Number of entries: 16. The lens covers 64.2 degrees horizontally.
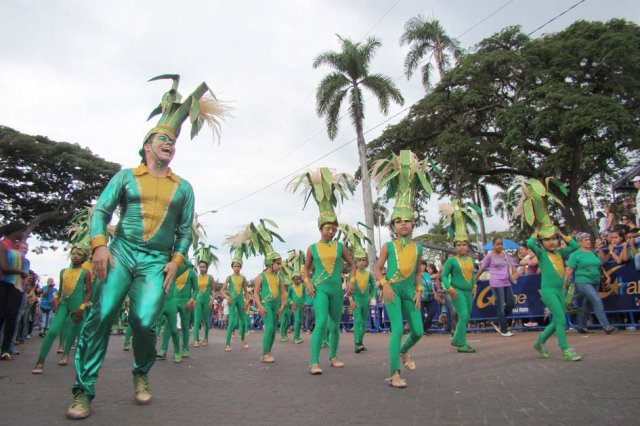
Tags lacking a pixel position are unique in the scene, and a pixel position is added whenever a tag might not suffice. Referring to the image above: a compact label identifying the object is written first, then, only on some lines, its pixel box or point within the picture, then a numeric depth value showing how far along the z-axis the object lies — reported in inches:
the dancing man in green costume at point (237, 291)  498.3
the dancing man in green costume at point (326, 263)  275.3
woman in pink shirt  447.8
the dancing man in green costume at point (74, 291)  311.2
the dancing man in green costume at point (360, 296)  405.4
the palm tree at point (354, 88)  1130.0
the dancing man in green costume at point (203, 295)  494.6
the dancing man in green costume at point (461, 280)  352.2
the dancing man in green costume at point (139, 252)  167.3
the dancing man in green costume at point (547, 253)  281.3
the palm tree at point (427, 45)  1301.7
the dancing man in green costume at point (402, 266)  232.4
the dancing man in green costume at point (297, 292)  579.2
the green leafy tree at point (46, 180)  1325.0
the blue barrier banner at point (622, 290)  418.0
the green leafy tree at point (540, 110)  981.2
